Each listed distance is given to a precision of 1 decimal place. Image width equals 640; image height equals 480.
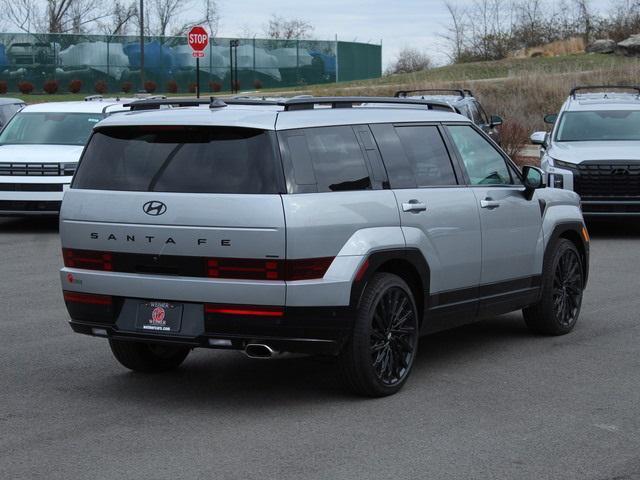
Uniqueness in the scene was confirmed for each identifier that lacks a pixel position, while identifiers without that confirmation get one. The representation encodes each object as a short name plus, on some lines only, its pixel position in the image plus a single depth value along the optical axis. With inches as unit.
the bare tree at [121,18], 3063.5
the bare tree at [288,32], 3284.9
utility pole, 1847.4
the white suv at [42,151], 672.4
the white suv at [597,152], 652.1
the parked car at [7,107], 895.7
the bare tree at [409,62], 2878.9
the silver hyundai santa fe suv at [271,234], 275.0
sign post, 1161.4
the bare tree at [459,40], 2260.1
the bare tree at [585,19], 2212.1
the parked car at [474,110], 856.9
